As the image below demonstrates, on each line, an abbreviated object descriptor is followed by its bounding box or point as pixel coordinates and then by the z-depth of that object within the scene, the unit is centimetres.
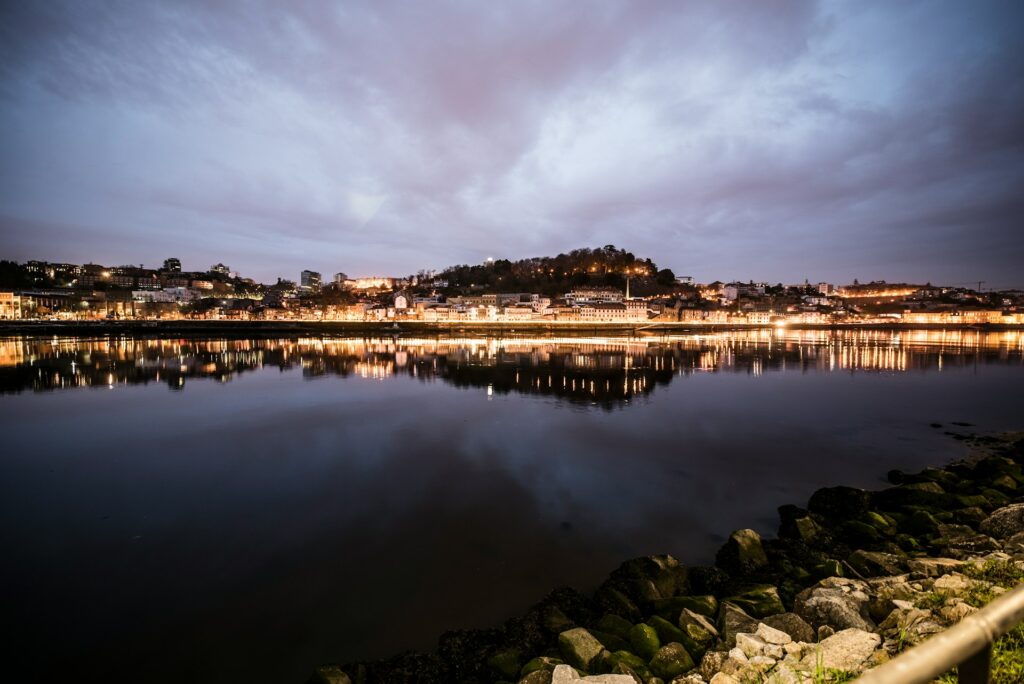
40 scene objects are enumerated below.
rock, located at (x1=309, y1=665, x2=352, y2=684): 400
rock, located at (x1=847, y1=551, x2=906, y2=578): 527
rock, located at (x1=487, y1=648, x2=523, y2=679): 412
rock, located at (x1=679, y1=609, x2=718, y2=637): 429
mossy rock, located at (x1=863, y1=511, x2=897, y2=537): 648
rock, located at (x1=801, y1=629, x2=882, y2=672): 329
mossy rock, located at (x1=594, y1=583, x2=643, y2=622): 491
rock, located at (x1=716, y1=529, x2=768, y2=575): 591
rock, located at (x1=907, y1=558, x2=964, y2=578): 476
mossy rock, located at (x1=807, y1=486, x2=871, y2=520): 753
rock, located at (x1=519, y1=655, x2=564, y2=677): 388
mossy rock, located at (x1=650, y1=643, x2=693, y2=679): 379
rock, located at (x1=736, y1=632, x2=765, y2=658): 369
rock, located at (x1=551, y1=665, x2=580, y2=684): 358
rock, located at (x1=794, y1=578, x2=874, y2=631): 404
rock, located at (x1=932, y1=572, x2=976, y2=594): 409
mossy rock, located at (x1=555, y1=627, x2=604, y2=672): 395
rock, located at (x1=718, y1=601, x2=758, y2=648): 410
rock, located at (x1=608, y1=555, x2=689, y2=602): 523
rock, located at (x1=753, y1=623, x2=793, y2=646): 381
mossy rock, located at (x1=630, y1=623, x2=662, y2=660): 409
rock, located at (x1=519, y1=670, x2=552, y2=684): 375
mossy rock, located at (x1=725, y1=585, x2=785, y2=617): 461
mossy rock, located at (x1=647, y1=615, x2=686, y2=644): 424
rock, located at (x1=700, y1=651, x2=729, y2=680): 363
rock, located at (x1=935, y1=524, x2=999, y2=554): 536
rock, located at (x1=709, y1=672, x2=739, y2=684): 332
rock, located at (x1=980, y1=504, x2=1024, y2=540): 595
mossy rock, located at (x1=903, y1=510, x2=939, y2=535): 639
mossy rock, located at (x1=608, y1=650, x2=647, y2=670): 382
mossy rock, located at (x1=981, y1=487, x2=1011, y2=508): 720
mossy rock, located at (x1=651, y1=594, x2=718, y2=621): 467
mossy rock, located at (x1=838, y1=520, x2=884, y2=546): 637
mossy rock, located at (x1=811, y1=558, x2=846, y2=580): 529
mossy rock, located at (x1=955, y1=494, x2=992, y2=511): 715
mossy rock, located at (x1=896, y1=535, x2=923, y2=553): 598
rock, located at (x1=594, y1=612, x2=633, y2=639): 440
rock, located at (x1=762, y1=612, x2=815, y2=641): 396
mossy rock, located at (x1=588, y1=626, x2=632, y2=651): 418
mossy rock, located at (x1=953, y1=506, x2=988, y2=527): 660
